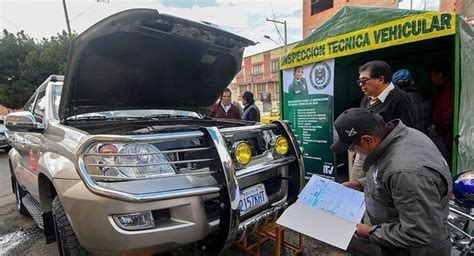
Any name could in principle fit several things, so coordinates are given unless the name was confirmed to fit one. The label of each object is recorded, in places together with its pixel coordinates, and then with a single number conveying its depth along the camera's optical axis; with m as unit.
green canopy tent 3.22
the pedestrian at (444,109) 3.71
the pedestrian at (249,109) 5.77
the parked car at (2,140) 11.59
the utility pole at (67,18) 14.65
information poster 4.64
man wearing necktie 2.90
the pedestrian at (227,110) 5.80
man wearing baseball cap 1.38
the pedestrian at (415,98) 3.58
